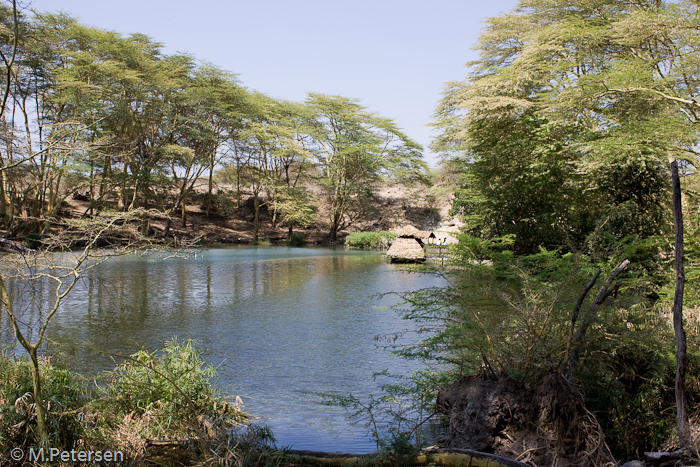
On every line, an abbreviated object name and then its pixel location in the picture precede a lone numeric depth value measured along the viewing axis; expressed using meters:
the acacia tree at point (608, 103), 8.09
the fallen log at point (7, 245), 7.53
